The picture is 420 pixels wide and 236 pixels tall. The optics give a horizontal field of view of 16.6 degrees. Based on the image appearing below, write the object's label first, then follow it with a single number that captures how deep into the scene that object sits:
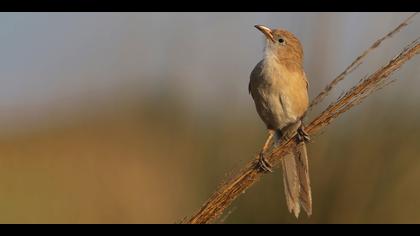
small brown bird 9.27
